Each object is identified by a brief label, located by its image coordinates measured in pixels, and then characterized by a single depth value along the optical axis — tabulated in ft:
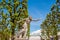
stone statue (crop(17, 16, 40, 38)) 22.50
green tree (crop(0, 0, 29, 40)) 32.54
